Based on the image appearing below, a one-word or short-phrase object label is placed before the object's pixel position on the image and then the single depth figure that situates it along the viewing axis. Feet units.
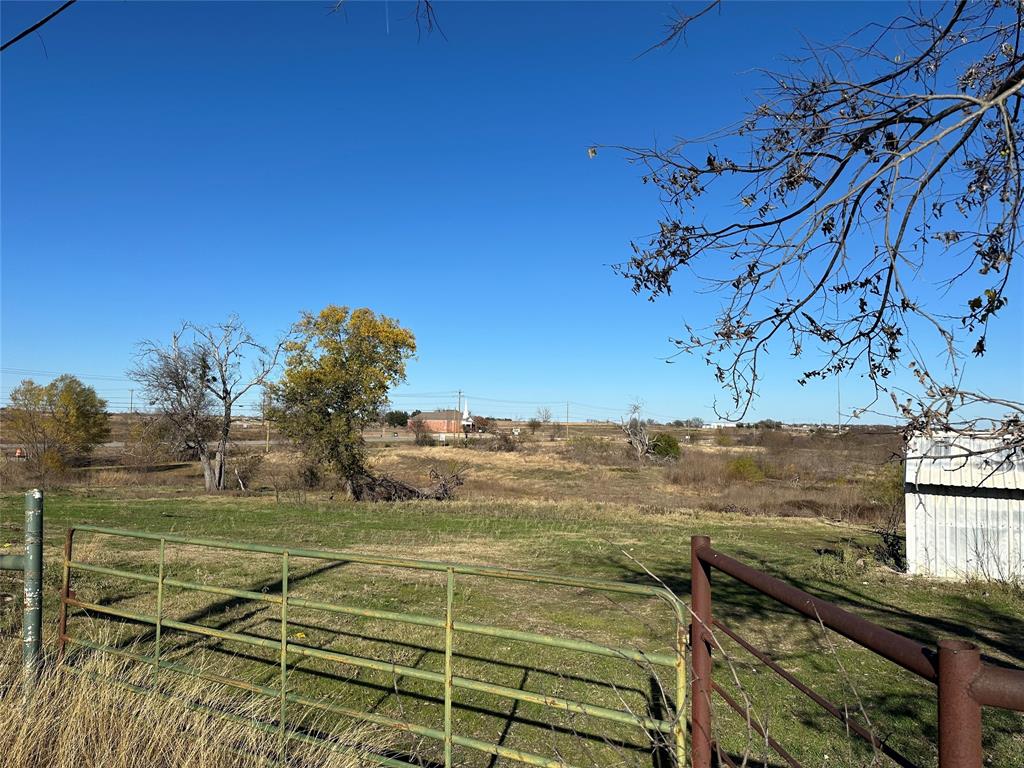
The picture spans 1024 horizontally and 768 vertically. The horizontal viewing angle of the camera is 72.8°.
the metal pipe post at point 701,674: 9.07
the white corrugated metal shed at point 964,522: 39.04
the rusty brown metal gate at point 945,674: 4.42
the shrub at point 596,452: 161.57
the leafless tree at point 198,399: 99.76
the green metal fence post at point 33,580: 14.76
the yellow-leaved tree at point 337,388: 84.07
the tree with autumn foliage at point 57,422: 107.24
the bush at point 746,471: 118.73
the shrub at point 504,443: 193.26
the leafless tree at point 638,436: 160.56
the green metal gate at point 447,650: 9.35
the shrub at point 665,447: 157.72
